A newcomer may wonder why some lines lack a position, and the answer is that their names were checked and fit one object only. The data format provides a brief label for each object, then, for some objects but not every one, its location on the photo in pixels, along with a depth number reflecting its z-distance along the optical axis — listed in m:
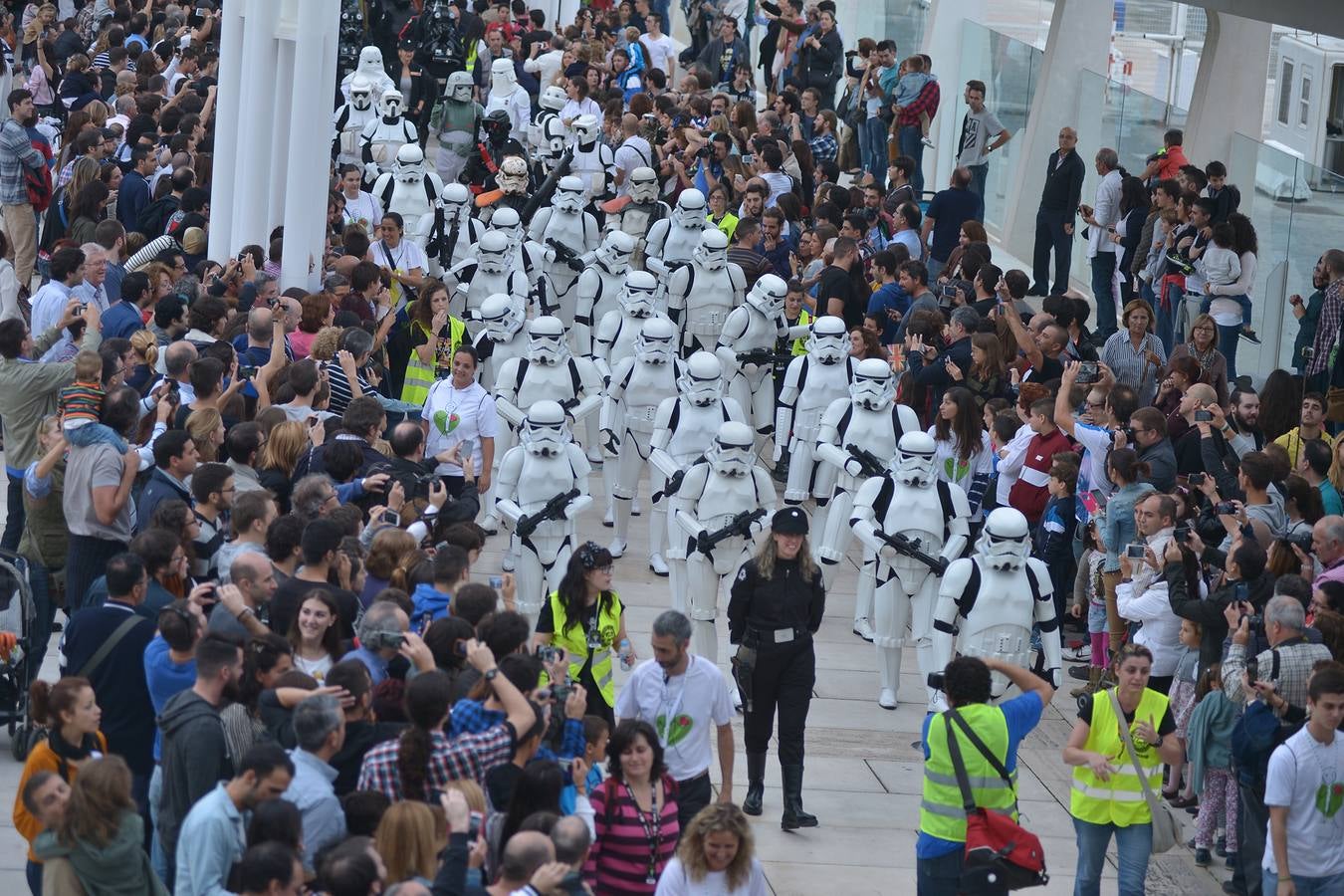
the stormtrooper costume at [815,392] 27.70
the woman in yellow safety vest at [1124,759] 16.83
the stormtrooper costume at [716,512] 23.31
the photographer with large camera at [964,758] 16.05
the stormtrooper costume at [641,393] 27.78
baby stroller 19.61
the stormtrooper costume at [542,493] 23.89
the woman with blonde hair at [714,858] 13.88
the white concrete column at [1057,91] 42.91
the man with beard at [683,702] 17.16
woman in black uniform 19.70
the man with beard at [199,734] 14.09
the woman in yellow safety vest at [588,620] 18.39
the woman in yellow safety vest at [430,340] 27.34
